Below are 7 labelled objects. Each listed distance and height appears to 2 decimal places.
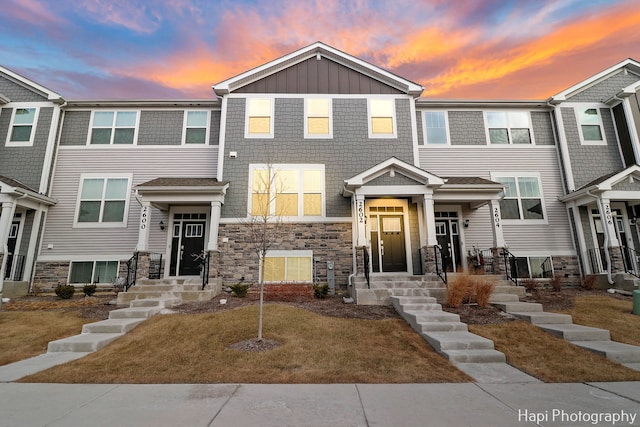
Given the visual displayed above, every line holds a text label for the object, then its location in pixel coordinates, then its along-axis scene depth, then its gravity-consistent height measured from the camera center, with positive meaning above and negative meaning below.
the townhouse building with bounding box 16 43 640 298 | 11.02 +3.34
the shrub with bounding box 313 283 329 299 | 9.72 -0.84
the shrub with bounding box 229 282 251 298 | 9.65 -0.78
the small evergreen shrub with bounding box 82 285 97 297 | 10.34 -0.80
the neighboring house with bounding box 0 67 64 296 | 10.77 +4.06
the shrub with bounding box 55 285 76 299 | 10.10 -0.81
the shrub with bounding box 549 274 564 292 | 10.58 -0.70
